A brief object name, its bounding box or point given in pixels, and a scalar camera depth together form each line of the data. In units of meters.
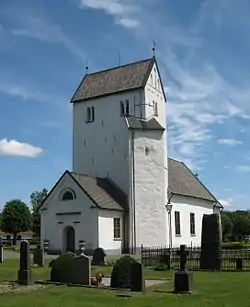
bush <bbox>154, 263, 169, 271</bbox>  27.20
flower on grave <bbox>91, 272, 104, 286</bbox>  18.78
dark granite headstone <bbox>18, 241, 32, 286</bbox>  18.78
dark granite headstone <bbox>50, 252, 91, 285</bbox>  18.69
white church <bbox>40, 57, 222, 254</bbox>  44.75
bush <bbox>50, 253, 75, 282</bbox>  19.09
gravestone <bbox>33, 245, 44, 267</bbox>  29.98
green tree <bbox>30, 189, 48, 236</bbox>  105.25
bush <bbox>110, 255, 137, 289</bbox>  17.81
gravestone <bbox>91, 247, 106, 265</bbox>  31.02
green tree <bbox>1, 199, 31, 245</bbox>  91.50
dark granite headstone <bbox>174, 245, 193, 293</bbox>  16.56
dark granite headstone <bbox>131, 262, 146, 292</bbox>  16.70
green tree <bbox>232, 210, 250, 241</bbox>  93.19
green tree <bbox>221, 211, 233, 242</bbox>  87.25
